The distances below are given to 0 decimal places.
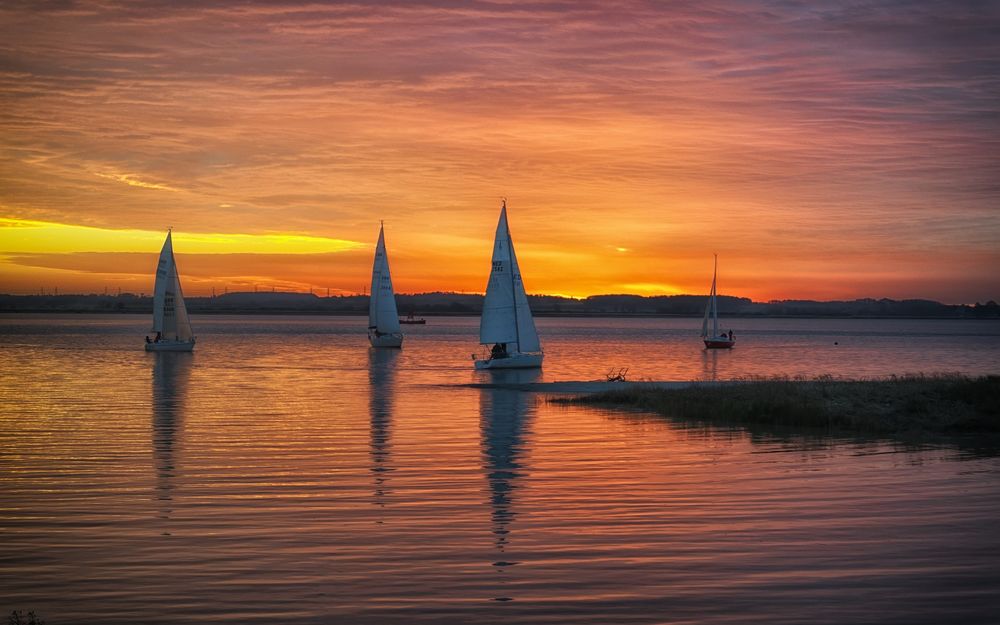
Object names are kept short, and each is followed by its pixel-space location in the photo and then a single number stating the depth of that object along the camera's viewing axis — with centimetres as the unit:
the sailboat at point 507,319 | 6575
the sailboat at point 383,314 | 10250
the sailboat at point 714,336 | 12588
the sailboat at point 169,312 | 8931
